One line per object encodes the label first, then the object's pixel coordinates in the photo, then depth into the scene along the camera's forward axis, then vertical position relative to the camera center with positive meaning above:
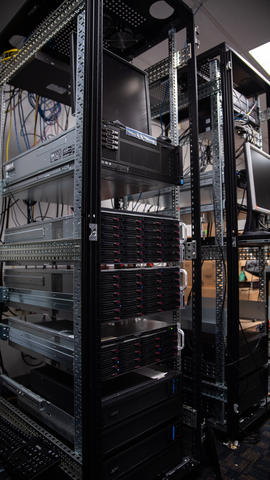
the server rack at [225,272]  1.61 -0.08
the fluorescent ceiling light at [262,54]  2.83 +1.90
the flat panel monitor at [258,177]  1.76 +0.48
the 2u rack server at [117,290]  1.09 -0.13
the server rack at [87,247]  0.96 +0.04
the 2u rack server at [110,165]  1.16 +0.39
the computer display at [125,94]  1.42 +0.78
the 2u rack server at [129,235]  1.11 +0.10
